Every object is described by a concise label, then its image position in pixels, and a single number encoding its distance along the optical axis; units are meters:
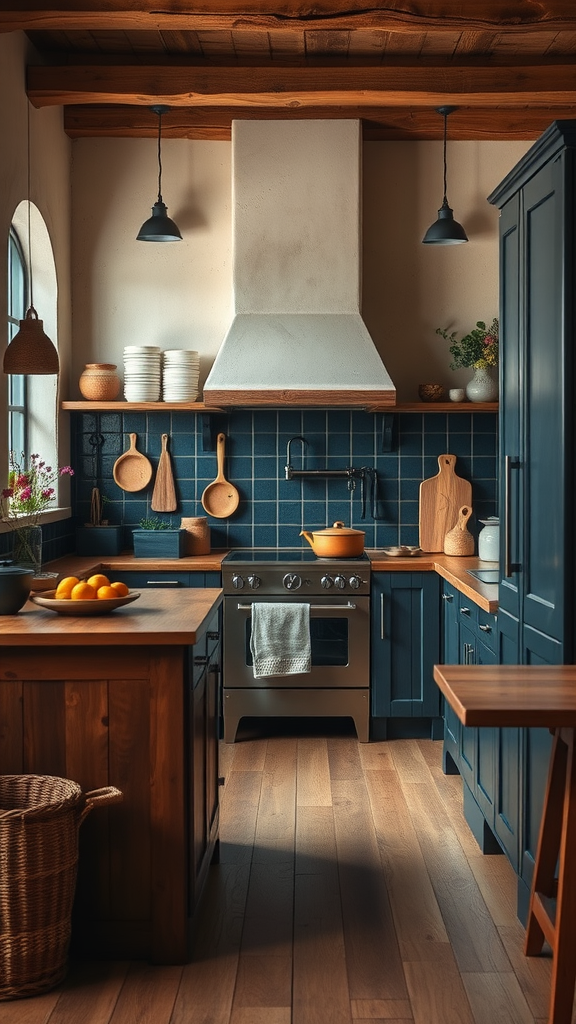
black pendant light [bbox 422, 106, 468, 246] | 5.22
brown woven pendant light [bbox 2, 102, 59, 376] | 3.85
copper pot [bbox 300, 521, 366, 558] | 5.25
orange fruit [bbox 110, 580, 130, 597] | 3.16
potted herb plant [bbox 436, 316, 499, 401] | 5.52
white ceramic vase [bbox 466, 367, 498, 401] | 5.52
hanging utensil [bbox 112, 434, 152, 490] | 5.75
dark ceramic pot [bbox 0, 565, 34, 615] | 3.11
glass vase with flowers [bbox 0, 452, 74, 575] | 4.12
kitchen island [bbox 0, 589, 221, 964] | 2.81
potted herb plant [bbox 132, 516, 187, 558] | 5.37
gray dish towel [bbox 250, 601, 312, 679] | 5.06
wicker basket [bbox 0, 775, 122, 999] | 2.56
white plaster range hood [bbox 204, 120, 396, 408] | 5.33
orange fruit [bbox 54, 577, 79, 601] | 3.15
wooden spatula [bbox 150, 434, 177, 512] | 5.74
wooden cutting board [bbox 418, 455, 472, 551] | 5.70
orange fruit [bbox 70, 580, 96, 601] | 3.08
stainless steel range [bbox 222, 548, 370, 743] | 5.14
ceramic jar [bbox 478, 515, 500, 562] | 4.80
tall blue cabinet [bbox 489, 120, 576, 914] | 2.70
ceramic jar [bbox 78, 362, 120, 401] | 5.50
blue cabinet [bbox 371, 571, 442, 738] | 5.17
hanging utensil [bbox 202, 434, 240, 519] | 5.73
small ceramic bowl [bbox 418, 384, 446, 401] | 5.55
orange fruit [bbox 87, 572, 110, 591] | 3.18
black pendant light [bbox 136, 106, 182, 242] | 5.19
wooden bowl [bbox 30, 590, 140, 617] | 3.04
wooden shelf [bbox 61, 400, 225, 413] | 5.43
